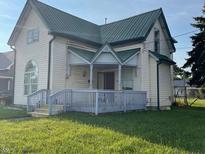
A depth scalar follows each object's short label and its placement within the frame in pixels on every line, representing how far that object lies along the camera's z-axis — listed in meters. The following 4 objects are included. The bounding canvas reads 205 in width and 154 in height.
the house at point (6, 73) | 21.64
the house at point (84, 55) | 10.97
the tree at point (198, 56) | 13.72
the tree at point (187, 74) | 14.99
